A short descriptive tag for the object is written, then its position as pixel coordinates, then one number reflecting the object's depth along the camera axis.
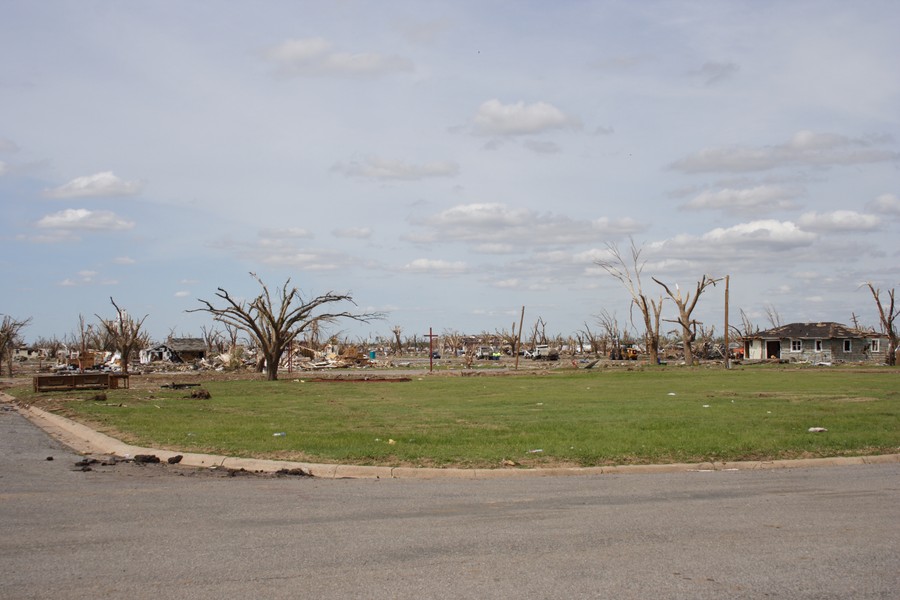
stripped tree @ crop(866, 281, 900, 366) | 63.50
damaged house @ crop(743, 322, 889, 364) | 79.00
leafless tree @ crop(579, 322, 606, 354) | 104.25
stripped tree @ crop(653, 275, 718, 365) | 66.81
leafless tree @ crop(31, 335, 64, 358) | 118.56
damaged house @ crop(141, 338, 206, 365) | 95.99
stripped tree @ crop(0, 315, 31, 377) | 56.13
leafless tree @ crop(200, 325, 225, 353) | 94.69
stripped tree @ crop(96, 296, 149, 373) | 48.56
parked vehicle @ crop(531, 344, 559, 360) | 95.12
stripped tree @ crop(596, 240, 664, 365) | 70.38
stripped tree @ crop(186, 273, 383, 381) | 44.03
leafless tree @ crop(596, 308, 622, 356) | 95.43
